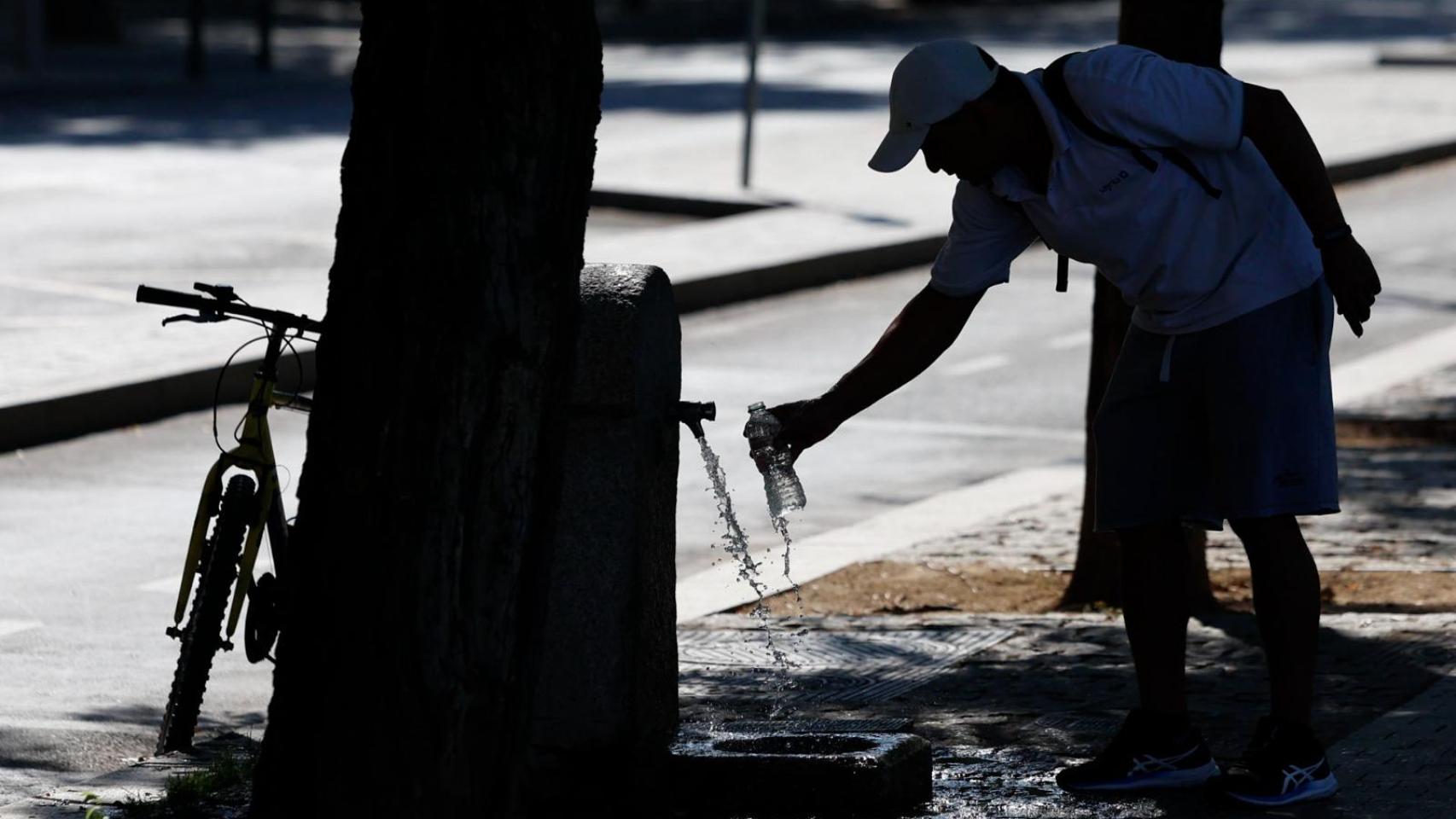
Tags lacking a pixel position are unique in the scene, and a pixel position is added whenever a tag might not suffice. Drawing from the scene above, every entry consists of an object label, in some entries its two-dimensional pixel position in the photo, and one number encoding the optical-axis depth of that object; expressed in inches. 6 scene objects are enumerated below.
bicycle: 472.1
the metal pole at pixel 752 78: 1414.9
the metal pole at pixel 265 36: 2316.7
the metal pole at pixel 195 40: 2183.8
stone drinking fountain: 390.3
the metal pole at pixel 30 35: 2158.0
